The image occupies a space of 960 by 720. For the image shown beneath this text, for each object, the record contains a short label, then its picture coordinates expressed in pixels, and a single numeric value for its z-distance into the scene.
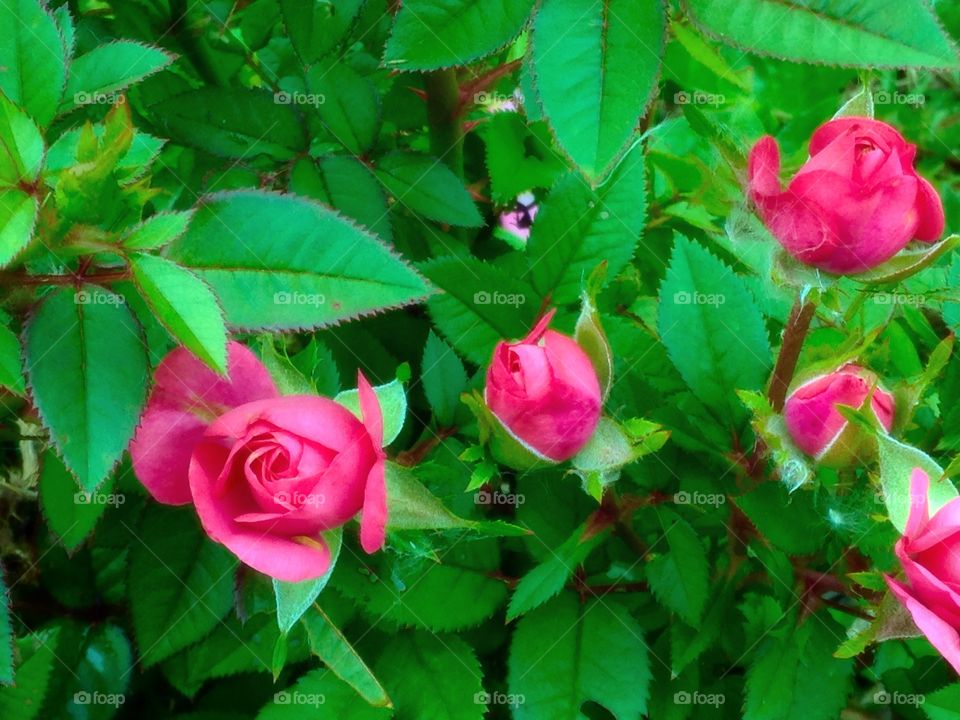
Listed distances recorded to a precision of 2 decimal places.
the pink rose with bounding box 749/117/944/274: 0.23
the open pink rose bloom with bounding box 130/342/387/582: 0.22
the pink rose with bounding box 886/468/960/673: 0.22
